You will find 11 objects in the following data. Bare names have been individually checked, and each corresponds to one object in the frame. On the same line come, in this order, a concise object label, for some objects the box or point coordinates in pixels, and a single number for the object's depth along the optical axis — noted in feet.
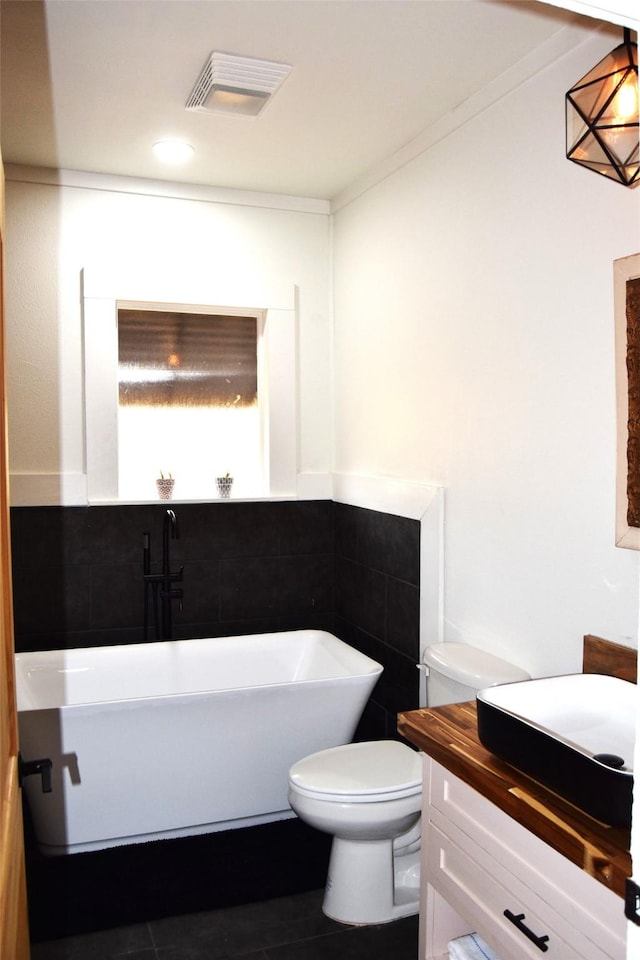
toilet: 8.68
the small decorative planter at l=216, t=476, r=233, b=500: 13.25
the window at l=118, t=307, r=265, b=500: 13.24
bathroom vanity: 4.90
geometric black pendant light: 5.25
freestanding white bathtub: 9.54
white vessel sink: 4.93
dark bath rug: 9.33
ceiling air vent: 8.52
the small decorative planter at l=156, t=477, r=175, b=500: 12.88
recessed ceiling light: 10.95
